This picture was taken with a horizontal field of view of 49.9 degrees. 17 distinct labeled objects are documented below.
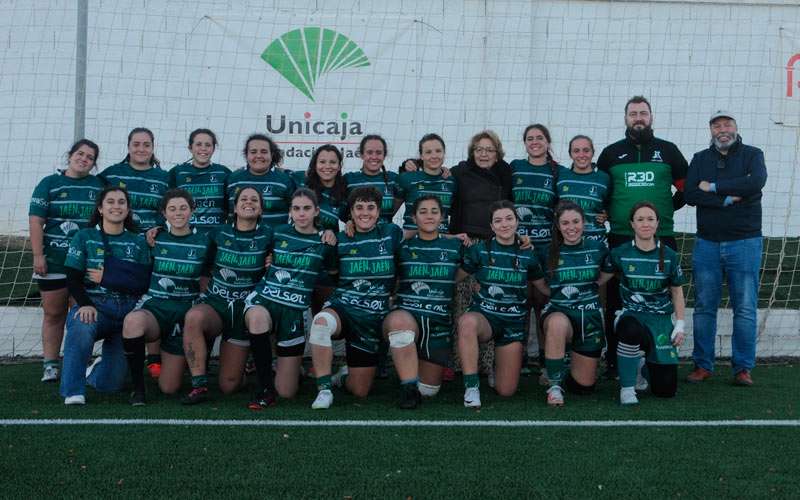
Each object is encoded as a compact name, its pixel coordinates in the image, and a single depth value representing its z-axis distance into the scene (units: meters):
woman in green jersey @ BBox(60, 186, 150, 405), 4.39
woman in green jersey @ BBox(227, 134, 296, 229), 5.00
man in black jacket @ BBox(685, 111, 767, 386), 4.91
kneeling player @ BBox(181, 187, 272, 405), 4.57
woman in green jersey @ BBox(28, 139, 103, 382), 4.95
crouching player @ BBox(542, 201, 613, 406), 4.61
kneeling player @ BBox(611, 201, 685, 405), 4.51
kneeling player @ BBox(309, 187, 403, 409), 4.48
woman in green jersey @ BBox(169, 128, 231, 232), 5.10
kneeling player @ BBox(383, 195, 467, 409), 4.54
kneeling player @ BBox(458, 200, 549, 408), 4.55
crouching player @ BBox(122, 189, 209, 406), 4.52
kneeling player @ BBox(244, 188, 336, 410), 4.47
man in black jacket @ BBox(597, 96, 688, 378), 5.01
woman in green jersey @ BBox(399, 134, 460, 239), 4.98
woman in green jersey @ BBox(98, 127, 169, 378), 5.07
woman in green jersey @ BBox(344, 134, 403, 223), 5.00
